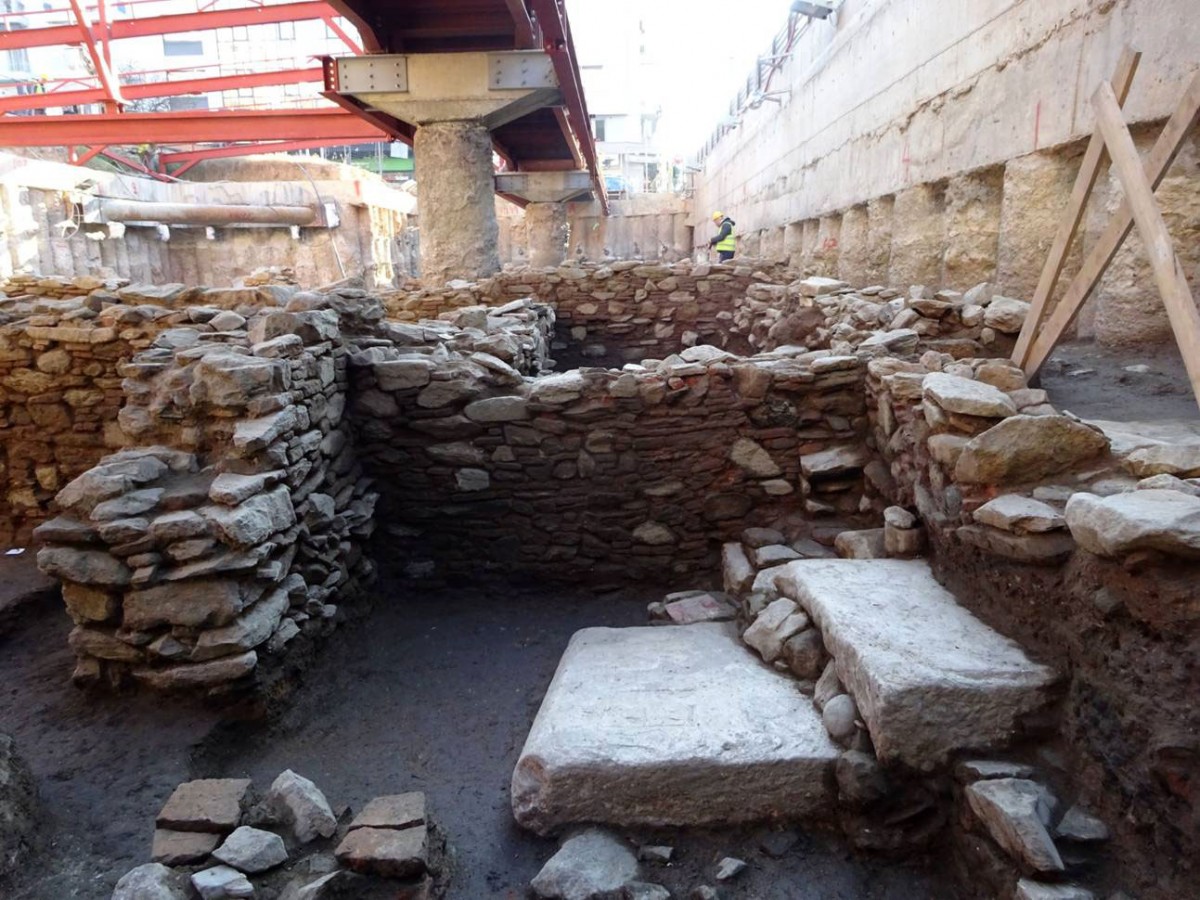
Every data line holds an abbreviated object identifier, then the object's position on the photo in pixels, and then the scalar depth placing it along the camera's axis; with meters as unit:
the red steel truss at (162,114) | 12.05
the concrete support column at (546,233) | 15.87
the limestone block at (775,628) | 3.21
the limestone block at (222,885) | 2.20
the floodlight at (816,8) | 9.41
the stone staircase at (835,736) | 2.43
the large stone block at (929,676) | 2.44
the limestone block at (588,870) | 2.43
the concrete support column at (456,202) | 8.56
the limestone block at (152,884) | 2.14
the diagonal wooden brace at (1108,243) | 2.70
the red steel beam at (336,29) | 12.17
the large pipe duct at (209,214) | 19.70
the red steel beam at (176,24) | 14.93
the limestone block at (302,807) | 2.54
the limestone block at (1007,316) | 4.60
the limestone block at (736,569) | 4.29
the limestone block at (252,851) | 2.33
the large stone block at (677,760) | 2.62
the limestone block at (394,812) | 2.54
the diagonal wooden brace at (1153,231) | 2.59
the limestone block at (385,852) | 2.38
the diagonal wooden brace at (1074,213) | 3.14
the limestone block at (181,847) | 2.35
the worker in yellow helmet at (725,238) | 13.80
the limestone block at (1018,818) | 2.09
